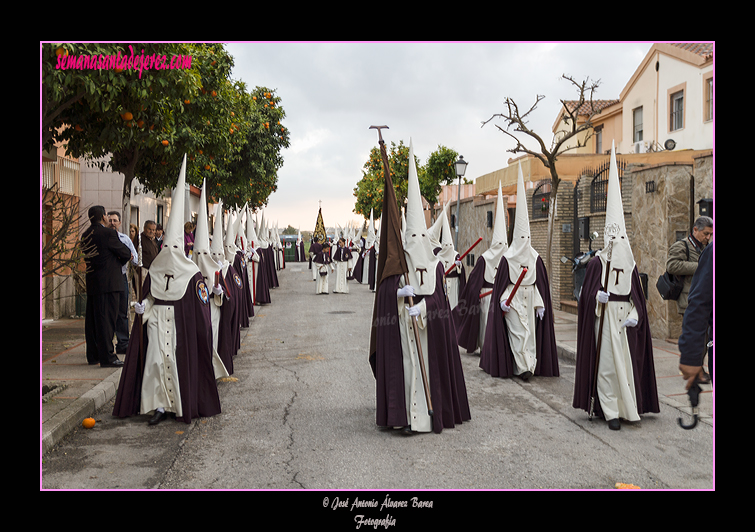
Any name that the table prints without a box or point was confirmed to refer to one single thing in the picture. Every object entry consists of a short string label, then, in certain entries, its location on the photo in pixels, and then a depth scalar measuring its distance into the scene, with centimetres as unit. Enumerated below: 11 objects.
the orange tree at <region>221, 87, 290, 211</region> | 2022
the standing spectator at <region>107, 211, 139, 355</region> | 856
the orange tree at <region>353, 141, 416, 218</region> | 3122
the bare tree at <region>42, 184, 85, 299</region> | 582
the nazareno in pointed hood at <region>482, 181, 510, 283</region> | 914
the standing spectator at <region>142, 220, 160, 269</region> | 1002
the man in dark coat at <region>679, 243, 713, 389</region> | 324
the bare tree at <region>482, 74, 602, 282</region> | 1250
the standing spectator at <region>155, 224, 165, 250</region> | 1132
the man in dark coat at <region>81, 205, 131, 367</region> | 797
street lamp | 1966
